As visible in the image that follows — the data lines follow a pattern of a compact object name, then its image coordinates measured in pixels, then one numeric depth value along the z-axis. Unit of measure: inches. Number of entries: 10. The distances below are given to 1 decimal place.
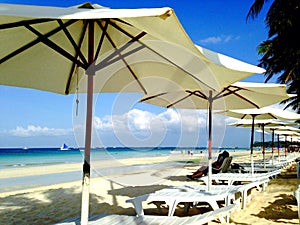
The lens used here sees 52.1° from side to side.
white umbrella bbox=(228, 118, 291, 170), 336.2
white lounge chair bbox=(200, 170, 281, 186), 265.8
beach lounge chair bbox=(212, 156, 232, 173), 336.5
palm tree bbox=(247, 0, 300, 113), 483.8
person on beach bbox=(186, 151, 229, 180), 363.5
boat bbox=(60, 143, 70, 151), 2960.1
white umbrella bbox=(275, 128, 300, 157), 647.2
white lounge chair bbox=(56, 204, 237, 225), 115.0
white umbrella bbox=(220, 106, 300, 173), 293.8
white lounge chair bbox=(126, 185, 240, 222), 163.8
